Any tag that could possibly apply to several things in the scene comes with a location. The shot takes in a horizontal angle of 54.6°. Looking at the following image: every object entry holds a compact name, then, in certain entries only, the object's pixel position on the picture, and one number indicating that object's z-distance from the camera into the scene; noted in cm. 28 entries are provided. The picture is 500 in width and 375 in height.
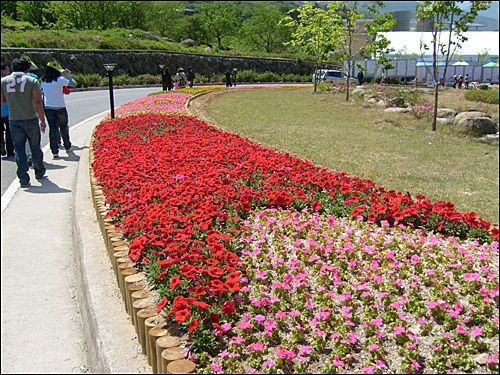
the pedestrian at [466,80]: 3608
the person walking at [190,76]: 3014
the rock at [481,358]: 286
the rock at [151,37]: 4718
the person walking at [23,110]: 709
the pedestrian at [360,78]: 3431
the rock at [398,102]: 1944
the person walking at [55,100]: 917
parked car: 3809
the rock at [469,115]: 1419
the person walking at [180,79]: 2794
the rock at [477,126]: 1377
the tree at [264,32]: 6688
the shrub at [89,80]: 3089
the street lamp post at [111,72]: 1294
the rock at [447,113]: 1629
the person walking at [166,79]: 2600
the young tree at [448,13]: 1324
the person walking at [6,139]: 923
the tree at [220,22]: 6588
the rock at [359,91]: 2346
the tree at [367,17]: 2183
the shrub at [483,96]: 1967
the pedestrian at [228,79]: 3338
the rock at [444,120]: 1530
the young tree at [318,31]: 2516
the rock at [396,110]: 1764
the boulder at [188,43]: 5575
